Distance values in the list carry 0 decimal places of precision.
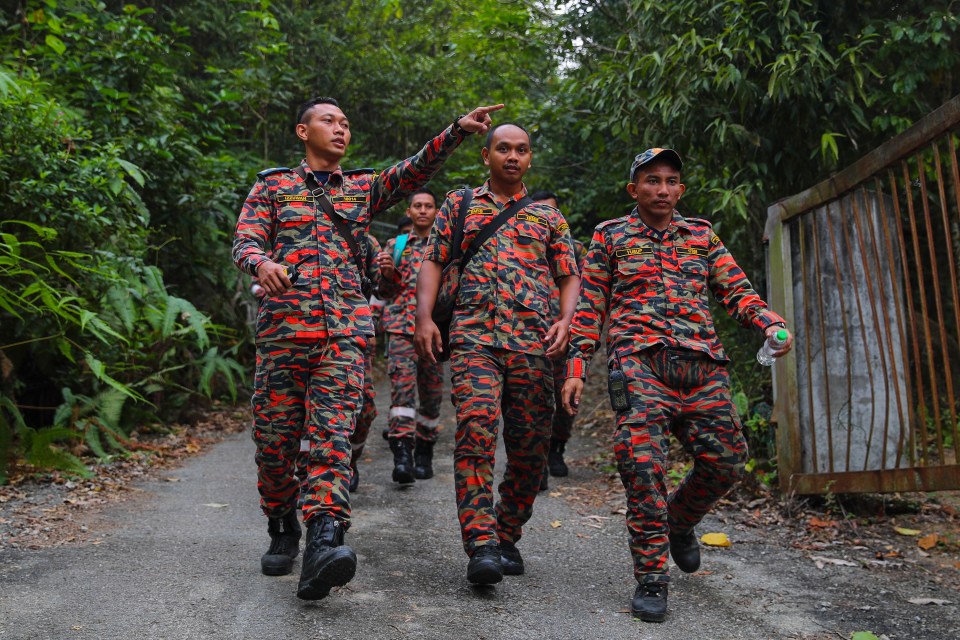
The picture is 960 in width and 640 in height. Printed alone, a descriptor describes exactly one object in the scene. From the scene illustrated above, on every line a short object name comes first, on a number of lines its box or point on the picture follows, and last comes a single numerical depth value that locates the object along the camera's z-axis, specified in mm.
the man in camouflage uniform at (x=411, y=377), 6707
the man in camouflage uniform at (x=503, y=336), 3961
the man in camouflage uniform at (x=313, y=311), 3707
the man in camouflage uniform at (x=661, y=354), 3679
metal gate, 4914
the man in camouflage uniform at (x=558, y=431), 6820
